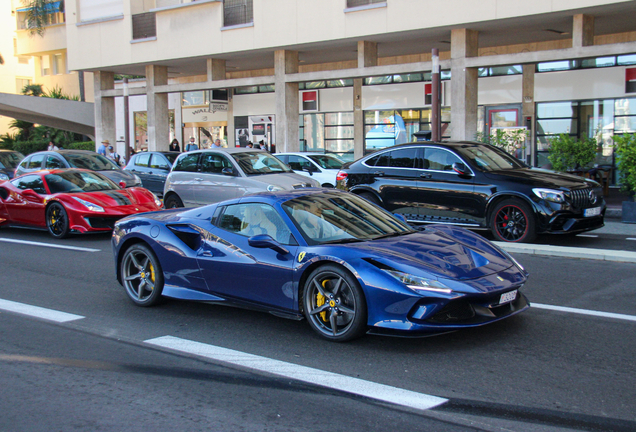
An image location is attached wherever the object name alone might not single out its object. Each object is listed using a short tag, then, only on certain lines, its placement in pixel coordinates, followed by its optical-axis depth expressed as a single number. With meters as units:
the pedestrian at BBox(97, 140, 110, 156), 25.64
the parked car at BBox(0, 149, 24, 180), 23.32
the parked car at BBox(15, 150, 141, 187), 17.05
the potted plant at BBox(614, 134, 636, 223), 12.69
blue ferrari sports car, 4.94
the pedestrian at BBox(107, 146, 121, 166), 25.78
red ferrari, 11.90
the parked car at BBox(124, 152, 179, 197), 19.27
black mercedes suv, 10.18
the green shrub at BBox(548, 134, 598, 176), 15.80
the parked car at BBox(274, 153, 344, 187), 18.33
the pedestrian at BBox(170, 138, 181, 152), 28.41
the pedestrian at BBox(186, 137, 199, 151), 25.74
